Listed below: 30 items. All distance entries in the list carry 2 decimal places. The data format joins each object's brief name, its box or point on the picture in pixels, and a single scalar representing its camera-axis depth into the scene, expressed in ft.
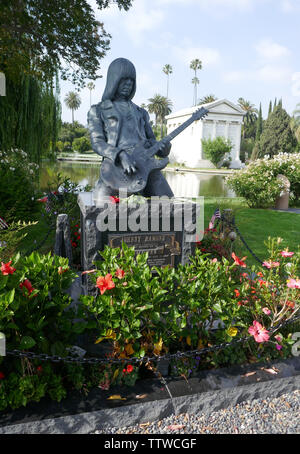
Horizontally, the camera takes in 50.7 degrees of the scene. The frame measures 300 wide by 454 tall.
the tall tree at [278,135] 124.26
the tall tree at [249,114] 220.39
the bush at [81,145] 177.26
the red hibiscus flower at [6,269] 7.26
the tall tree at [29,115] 31.09
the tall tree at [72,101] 266.28
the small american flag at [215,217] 18.48
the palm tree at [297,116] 154.22
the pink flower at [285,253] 9.52
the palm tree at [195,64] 244.42
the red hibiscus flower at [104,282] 7.70
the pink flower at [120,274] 7.93
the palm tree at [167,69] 254.88
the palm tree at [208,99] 221.87
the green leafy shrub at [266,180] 38.99
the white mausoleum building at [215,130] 141.49
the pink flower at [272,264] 9.56
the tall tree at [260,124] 159.35
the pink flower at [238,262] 9.27
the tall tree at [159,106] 233.76
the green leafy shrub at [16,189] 22.94
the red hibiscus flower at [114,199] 11.89
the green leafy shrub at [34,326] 7.05
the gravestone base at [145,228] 11.50
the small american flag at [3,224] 16.94
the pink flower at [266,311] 8.81
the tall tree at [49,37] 27.12
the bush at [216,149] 125.49
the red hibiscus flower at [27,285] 7.32
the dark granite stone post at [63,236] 13.38
